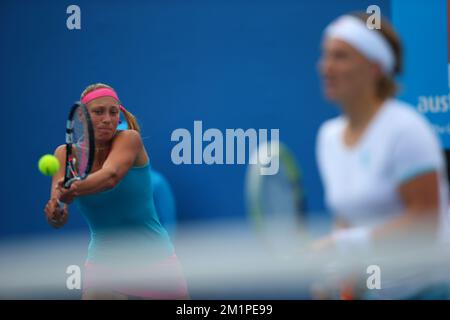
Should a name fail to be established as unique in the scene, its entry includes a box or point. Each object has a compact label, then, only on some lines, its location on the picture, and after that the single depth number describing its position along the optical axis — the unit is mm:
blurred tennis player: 5090
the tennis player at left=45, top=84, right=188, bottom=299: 6219
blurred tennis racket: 5363
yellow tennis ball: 6473
